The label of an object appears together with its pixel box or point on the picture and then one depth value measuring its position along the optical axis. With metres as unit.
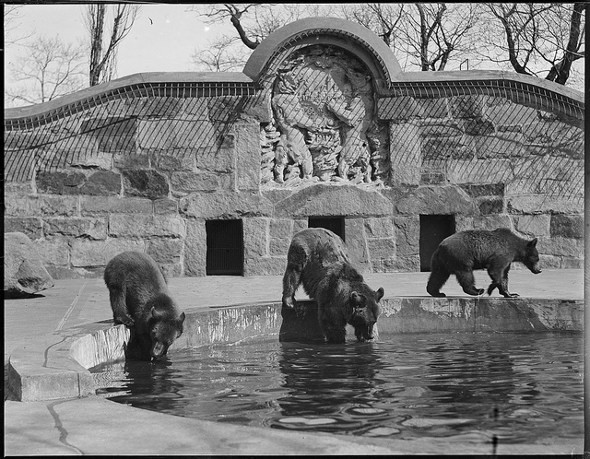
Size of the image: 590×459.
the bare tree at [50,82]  19.86
